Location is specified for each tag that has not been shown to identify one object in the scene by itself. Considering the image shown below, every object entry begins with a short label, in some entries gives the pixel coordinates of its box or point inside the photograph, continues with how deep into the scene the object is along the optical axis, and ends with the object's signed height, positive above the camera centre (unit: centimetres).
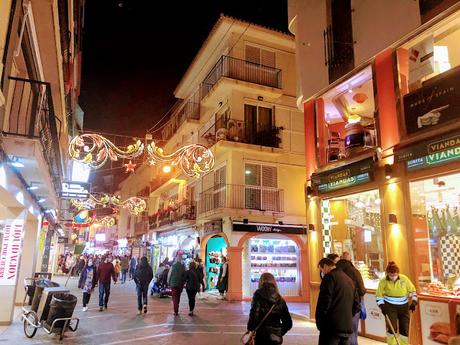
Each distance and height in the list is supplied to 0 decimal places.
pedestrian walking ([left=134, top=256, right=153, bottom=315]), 1260 -71
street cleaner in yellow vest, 744 -78
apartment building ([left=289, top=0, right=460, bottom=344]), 833 +263
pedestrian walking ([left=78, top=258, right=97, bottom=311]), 1312 -80
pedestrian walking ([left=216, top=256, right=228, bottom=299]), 1773 -98
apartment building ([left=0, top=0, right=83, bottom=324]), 732 +290
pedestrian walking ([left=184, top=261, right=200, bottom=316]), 1300 -88
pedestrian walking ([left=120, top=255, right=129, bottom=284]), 2665 -74
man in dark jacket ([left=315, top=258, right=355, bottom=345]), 508 -66
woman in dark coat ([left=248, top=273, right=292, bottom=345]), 503 -74
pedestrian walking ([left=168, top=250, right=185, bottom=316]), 1259 -74
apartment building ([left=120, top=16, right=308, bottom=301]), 1842 +468
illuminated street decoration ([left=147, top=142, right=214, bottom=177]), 1402 +349
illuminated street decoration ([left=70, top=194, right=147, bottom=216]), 2396 +336
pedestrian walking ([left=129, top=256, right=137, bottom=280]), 2785 -56
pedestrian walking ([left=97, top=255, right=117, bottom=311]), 1318 -73
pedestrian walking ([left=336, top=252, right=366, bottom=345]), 757 -28
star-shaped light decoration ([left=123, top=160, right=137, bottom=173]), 1480 +334
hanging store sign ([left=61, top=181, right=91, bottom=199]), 1536 +254
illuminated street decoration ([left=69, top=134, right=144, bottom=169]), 1244 +335
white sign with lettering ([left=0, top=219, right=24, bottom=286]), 1078 +13
